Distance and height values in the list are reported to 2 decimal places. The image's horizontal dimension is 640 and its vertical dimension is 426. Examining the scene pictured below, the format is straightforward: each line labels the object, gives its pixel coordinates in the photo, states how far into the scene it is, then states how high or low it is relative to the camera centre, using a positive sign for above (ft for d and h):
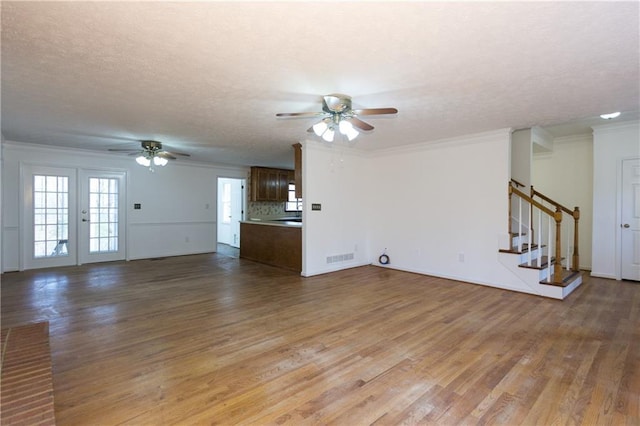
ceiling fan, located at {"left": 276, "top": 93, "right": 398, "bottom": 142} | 9.62 +3.29
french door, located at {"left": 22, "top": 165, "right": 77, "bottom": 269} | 18.44 -0.40
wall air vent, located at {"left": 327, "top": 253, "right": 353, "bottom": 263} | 18.56 -2.91
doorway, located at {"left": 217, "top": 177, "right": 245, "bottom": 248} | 29.27 +0.27
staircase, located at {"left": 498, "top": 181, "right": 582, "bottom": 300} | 13.34 -2.22
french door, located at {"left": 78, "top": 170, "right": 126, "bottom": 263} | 20.34 -0.37
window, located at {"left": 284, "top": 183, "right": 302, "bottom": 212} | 30.48 +0.71
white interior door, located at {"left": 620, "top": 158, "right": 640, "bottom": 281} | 15.64 -0.40
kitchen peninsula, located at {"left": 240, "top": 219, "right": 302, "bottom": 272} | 18.43 -2.13
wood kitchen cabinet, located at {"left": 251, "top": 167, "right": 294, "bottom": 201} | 27.73 +2.70
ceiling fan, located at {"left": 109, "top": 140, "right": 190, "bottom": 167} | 16.94 +3.36
